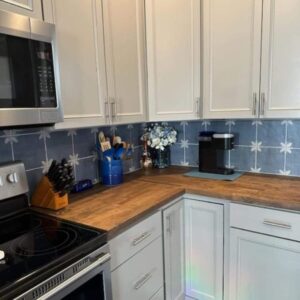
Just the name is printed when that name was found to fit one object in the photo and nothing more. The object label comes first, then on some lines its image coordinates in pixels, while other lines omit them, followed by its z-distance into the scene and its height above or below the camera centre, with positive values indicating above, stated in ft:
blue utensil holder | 5.96 -1.27
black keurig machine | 6.23 -1.01
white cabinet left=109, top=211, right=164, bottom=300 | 4.04 -2.39
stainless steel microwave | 3.35 +0.52
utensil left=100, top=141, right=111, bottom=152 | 5.93 -0.73
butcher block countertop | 4.23 -1.57
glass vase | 7.41 -1.28
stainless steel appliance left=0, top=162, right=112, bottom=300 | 2.81 -1.62
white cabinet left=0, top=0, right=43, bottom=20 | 3.43 +1.37
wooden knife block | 4.57 -1.40
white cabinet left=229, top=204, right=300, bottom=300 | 4.67 -2.59
